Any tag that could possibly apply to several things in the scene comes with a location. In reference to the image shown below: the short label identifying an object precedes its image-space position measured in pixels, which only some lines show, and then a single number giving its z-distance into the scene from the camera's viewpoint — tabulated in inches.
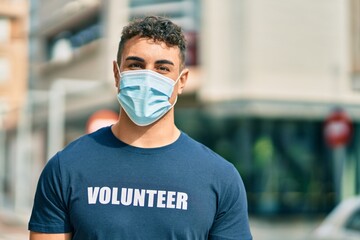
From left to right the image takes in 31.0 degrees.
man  76.7
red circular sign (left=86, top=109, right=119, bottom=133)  359.5
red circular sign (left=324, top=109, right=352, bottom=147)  488.4
